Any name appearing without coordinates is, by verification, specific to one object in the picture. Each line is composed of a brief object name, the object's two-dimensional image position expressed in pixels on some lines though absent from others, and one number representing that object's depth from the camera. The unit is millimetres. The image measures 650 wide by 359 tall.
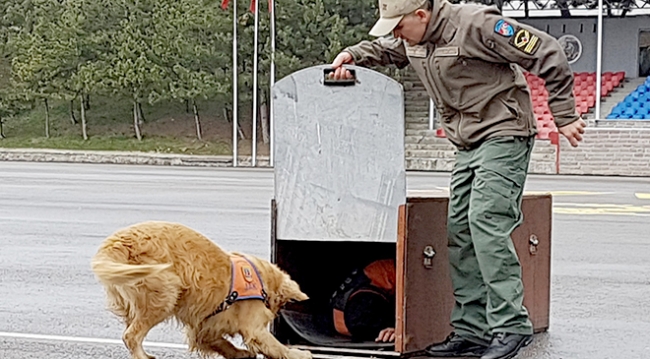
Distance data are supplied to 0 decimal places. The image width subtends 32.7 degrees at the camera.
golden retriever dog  4480
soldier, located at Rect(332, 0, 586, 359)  4844
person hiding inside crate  5578
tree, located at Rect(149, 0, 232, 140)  37125
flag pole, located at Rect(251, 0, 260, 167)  30289
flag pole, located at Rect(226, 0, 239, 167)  30478
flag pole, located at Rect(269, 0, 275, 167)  30547
